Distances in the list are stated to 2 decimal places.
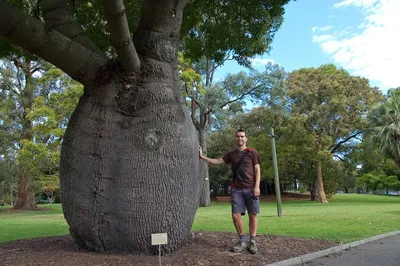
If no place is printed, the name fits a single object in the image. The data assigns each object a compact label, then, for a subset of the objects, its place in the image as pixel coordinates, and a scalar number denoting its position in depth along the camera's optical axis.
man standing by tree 5.61
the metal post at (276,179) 13.41
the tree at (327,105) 31.19
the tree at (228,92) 27.56
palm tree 26.36
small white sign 4.41
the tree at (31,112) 22.52
